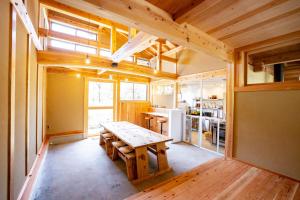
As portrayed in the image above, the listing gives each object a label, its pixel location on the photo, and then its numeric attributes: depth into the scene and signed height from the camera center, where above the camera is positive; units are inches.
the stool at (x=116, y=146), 116.0 -41.4
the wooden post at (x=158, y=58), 194.7 +62.2
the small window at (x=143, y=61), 234.5 +69.5
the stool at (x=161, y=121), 193.2 -32.0
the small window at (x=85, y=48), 183.8 +73.1
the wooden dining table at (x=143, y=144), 96.2 -34.2
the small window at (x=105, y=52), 199.1 +73.5
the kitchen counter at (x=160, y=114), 202.0 -23.6
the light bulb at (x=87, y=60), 124.4 +37.3
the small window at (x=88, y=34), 193.5 +96.8
